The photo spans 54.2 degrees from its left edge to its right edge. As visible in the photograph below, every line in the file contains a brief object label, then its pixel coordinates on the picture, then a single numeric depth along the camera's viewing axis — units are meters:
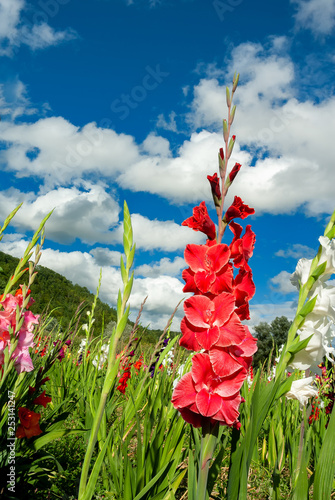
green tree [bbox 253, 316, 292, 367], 23.52
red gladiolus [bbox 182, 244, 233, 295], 1.23
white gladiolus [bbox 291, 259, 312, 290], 1.19
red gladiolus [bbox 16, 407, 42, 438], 1.94
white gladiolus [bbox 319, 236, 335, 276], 1.03
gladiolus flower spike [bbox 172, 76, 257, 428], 1.16
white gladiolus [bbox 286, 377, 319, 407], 1.43
